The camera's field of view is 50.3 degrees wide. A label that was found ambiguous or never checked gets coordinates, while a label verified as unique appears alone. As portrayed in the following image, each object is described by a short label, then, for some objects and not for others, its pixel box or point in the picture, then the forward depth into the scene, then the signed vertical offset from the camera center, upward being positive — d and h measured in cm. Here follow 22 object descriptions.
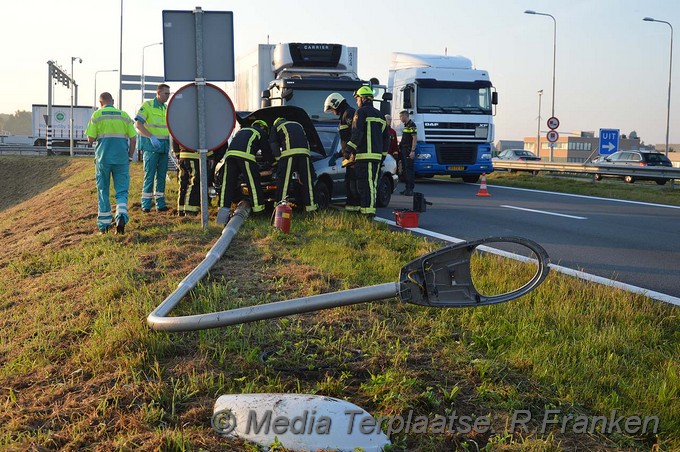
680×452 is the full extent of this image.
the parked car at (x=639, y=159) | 3144 -34
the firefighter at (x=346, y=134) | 1068 +21
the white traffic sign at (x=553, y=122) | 3266 +127
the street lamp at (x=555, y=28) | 3841 +674
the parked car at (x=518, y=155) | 4241 -31
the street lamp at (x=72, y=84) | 3741 +370
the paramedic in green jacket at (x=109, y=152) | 923 -8
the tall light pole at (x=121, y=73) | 3959 +407
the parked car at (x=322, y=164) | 1063 -26
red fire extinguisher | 850 -83
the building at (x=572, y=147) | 12006 +57
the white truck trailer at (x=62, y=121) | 4864 +164
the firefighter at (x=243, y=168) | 953 -27
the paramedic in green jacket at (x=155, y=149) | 1114 -4
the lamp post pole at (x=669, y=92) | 3612 +310
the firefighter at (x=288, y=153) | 981 -7
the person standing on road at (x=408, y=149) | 1645 -1
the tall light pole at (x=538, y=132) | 5568 +141
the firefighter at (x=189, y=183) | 1034 -53
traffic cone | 1652 -92
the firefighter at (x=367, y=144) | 1035 +6
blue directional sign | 2906 +40
